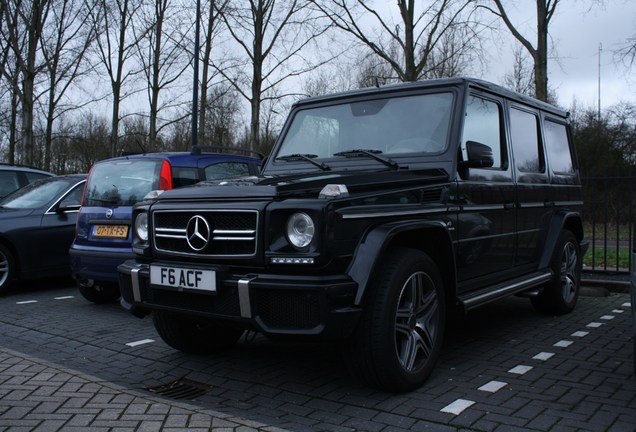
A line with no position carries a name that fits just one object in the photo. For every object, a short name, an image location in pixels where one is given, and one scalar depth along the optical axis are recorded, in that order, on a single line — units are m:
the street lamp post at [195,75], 18.04
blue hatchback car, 6.42
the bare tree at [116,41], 20.36
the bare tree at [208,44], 18.69
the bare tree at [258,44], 18.05
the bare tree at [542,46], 14.50
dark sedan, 8.05
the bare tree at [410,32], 15.48
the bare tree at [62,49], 19.66
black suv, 3.45
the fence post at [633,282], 3.68
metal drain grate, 3.97
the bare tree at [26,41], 18.45
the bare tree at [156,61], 21.23
